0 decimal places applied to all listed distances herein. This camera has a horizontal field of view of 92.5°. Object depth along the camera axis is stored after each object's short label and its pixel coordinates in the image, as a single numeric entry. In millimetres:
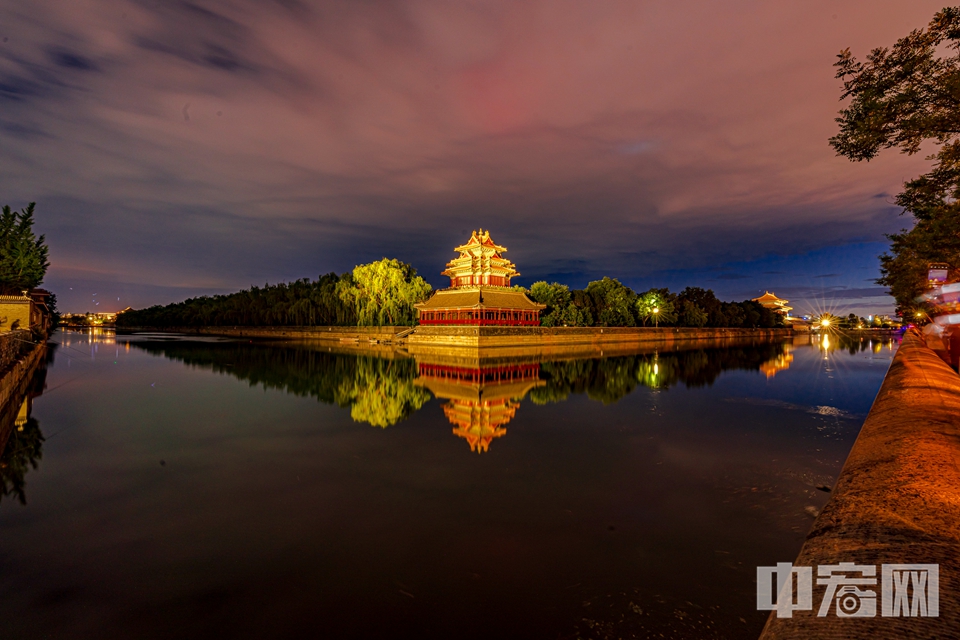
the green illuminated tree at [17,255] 31719
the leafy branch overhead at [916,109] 7797
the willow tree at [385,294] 52938
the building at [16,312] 30812
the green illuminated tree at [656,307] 63406
